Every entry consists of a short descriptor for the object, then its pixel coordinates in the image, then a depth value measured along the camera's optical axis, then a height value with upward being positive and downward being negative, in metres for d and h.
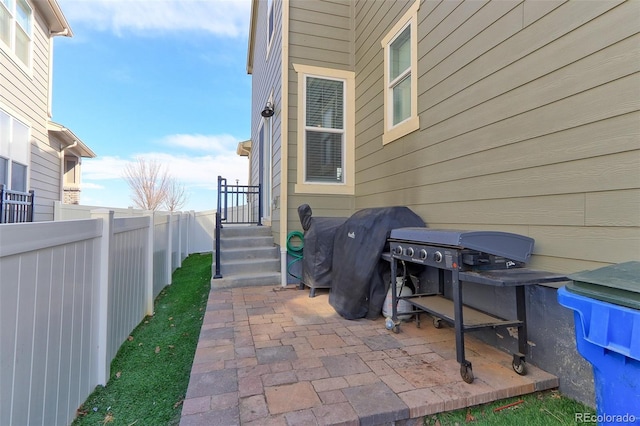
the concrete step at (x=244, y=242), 5.16 -0.35
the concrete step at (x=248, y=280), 4.40 -0.86
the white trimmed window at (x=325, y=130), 4.81 +1.44
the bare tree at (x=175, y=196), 17.84 +1.41
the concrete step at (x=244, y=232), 5.43 -0.20
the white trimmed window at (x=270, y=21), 6.01 +3.96
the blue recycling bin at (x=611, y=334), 1.07 -0.40
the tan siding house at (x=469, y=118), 1.76 +0.93
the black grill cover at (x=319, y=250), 4.05 -0.38
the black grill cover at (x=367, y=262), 3.08 -0.40
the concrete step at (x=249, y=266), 4.71 -0.70
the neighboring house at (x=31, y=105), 5.79 +2.31
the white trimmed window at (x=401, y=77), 3.52 +1.77
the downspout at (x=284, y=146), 4.66 +1.12
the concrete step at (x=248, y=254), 4.93 -0.52
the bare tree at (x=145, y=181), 17.14 +2.12
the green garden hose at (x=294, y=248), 4.73 -0.40
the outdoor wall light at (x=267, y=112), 5.44 +1.90
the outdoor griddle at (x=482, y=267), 1.94 -0.30
